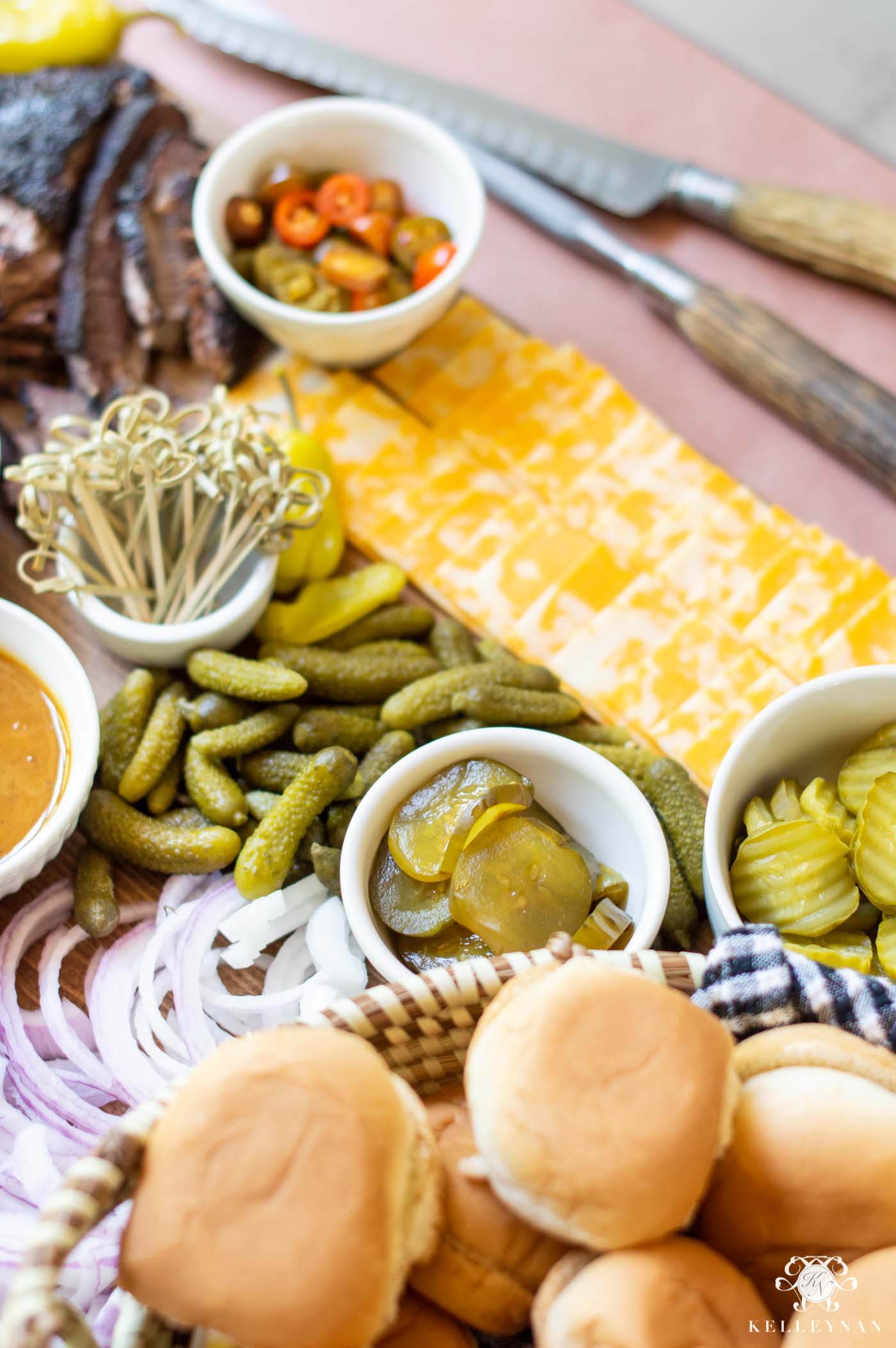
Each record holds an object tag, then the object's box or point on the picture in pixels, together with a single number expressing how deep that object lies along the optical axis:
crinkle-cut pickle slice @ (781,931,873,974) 0.61
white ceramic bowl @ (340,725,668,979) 0.62
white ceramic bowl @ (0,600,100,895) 0.64
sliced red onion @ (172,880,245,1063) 0.65
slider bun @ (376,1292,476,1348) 0.54
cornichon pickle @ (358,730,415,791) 0.67
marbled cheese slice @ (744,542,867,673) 0.70
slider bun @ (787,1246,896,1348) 0.52
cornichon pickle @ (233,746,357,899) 0.65
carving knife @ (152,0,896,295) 0.77
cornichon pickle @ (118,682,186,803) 0.67
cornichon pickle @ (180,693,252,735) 0.68
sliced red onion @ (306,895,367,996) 0.65
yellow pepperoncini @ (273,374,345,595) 0.71
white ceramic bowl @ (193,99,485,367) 0.72
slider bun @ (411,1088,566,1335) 0.54
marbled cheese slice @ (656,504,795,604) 0.72
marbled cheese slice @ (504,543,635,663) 0.71
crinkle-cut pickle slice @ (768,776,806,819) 0.64
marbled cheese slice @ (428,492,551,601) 0.72
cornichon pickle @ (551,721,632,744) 0.69
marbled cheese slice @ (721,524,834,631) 0.71
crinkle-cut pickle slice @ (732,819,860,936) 0.62
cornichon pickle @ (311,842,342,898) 0.65
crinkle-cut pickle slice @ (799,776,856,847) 0.63
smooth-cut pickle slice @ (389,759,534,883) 0.63
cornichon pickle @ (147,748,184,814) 0.67
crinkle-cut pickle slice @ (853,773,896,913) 0.62
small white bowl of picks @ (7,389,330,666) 0.67
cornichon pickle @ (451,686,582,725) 0.67
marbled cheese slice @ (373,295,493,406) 0.76
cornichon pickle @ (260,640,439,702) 0.69
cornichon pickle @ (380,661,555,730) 0.67
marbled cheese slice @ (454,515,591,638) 0.72
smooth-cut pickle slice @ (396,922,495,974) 0.63
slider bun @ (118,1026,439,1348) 0.52
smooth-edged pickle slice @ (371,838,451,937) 0.63
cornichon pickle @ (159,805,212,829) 0.67
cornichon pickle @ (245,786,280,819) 0.67
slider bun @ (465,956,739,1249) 0.53
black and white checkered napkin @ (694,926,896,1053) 0.57
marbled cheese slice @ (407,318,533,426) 0.76
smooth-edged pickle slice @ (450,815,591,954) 0.62
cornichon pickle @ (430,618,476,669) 0.70
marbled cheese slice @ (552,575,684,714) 0.70
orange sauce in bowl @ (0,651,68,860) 0.66
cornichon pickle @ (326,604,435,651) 0.71
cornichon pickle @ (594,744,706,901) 0.66
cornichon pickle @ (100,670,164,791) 0.67
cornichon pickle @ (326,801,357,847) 0.66
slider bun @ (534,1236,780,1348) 0.52
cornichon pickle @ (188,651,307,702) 0.67
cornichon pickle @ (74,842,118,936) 0.66
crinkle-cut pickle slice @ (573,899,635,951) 0.62
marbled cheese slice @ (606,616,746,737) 0.70
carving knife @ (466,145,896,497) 0.73
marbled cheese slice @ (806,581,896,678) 0.70
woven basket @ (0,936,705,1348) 0.51
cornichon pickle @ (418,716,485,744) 0.68
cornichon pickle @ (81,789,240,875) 0.66
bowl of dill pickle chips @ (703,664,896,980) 0.62
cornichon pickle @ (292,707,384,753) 0.67
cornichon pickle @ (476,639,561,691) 0.69
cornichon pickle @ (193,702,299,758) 0.67
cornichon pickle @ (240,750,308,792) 0.67
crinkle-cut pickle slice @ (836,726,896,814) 0.64
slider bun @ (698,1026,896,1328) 0.54
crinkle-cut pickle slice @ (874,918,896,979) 0.61
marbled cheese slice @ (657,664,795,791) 0.69
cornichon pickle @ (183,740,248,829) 0.66
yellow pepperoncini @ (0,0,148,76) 0.79
